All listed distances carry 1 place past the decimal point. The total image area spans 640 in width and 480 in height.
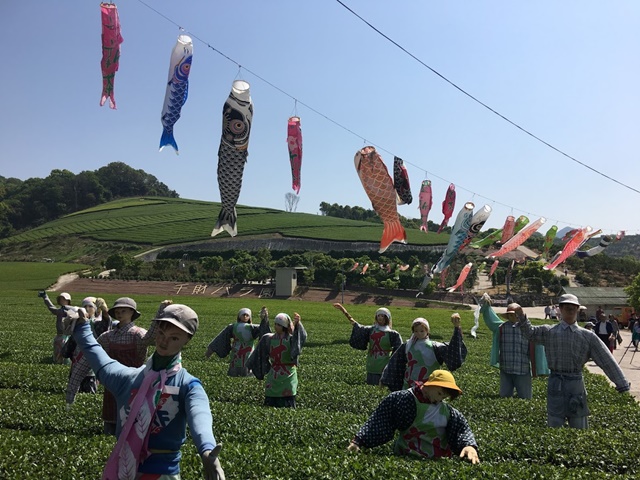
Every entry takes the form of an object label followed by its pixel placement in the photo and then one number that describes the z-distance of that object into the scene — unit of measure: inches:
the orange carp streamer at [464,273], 1173.1
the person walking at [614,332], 795.3
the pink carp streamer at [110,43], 417.4
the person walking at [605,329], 753.6
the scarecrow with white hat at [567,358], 246.7
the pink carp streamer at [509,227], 1099.3
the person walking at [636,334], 848.3
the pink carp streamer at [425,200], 780.0
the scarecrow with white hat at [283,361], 315.3
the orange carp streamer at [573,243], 992.9
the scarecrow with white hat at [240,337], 401.3
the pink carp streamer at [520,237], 915.4
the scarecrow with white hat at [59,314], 283.3
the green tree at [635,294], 1583.4
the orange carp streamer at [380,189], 519.2
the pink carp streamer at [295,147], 505.0
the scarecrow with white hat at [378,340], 345.1
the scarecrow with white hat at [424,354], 256.1
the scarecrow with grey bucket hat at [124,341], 221.6
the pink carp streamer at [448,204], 828.0
